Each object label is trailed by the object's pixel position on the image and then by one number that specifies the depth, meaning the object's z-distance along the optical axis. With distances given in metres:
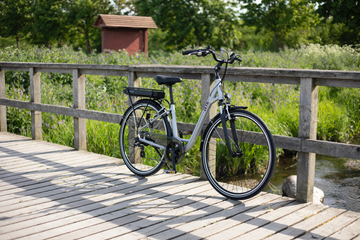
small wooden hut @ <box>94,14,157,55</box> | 24.23
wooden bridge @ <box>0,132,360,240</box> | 2.95
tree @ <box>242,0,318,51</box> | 33.31
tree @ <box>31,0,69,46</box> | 39.25
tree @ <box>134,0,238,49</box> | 34.31
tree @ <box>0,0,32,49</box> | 41.47
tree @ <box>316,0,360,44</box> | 22.97
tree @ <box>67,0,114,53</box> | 39.00
